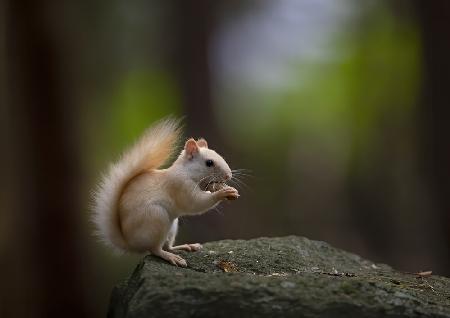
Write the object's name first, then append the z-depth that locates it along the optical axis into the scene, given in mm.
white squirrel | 5031
